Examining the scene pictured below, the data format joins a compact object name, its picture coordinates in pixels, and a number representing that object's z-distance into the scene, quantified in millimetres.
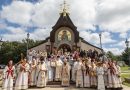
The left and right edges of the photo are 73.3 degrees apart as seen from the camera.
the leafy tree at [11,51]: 25992
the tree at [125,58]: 27123
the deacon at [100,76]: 5414
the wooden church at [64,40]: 16157
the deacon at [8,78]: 5101
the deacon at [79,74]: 5785
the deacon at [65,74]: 5951
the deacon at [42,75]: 5726
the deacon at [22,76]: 5423
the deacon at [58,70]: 6376
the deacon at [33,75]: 5810
